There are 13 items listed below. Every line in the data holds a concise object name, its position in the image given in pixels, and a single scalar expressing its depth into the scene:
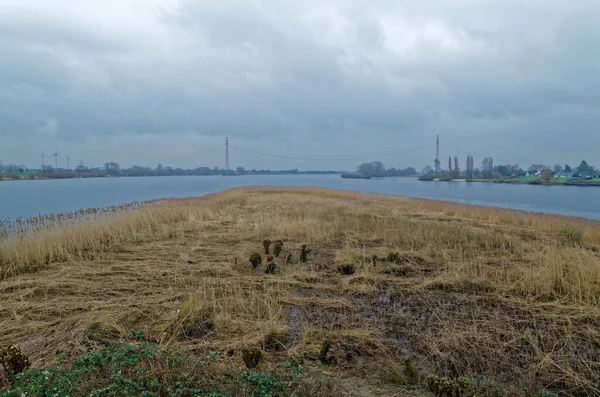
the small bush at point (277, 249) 8.60
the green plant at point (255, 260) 7.58
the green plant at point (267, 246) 8.71
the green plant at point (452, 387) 3.05
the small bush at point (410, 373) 3.43
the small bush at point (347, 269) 7.29
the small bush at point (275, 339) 4.17
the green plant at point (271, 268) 7.24
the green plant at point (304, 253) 8.37
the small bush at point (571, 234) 10.55
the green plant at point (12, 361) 3.15
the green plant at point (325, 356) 3.80
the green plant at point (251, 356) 3.56
